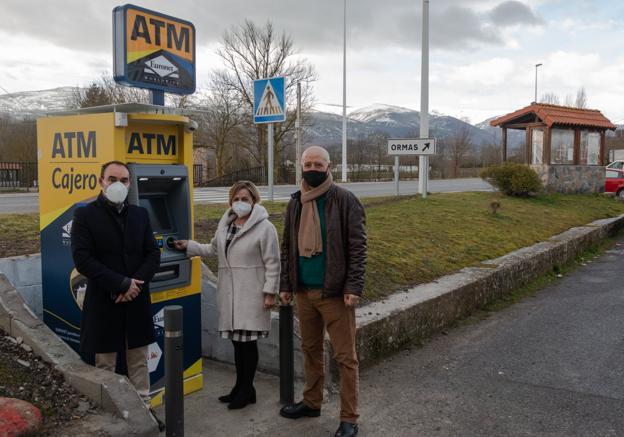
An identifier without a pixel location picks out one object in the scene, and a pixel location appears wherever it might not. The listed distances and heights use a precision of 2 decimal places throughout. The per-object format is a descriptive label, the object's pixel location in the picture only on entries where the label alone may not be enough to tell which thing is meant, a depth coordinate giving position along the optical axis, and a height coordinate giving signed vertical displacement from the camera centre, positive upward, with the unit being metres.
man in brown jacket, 3.80 -0.53
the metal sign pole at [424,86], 15.71 +2.71
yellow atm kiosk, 4.07 -0.06
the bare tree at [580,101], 69.20 +9.90
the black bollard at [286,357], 4.34 -1.33
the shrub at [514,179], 17.11 +0.11
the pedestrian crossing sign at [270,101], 7.52 +1.10
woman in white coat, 4.17 -0.65
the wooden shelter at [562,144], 19.75 +1.39
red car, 22.34 -0.03
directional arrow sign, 14.04 +0.92
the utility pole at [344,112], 40.81 +5.38
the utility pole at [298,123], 30.16 +3.29
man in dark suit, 3.49 -0.51
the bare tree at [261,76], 34.38 +6.59
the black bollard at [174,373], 3.40 -1.14
